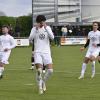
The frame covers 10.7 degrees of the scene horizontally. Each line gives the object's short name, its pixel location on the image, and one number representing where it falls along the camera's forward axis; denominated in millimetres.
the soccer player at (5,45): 19234
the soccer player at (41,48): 14727
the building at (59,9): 63638
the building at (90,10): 65231
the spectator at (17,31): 53500
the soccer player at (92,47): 19125
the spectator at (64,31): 53234
